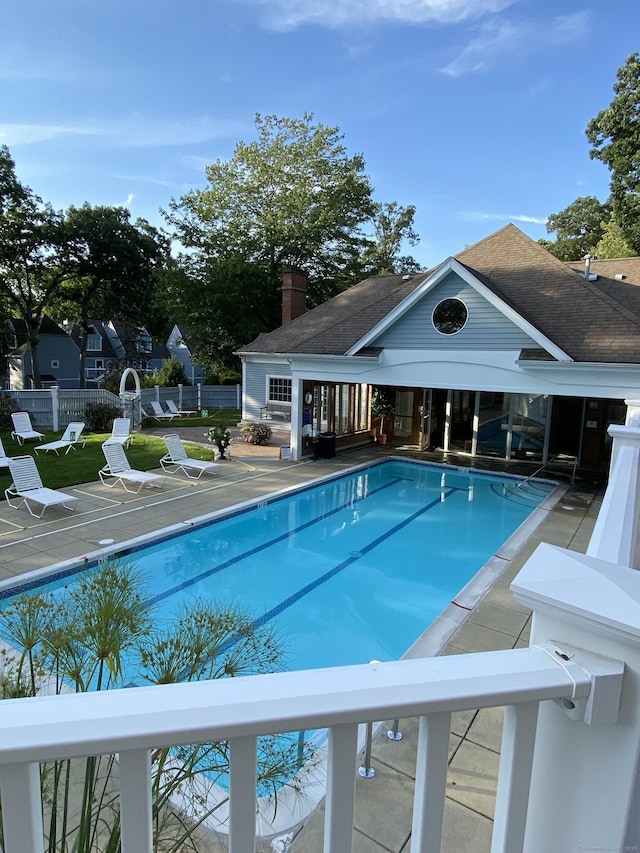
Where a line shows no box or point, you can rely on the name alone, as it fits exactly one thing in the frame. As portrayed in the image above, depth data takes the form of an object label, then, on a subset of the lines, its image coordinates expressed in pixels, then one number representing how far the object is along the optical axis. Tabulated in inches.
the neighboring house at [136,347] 1558.8
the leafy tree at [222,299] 1049.5
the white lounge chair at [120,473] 476.4
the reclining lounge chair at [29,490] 396.2
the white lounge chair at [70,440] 627.1
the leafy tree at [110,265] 1337.4
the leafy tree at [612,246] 1083.7
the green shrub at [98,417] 805.2
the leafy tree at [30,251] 1145.4
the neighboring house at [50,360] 1528.2
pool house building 498.6
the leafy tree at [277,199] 1111.0
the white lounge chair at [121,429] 665.9
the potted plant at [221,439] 636.1
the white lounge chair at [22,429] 655.8
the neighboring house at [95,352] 1801.2
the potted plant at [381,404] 753.0
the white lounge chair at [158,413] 976.9
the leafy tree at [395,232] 1621.6
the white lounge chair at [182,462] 548.4
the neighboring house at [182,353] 1795.0
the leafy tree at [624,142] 763.4
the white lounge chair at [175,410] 1019.3
